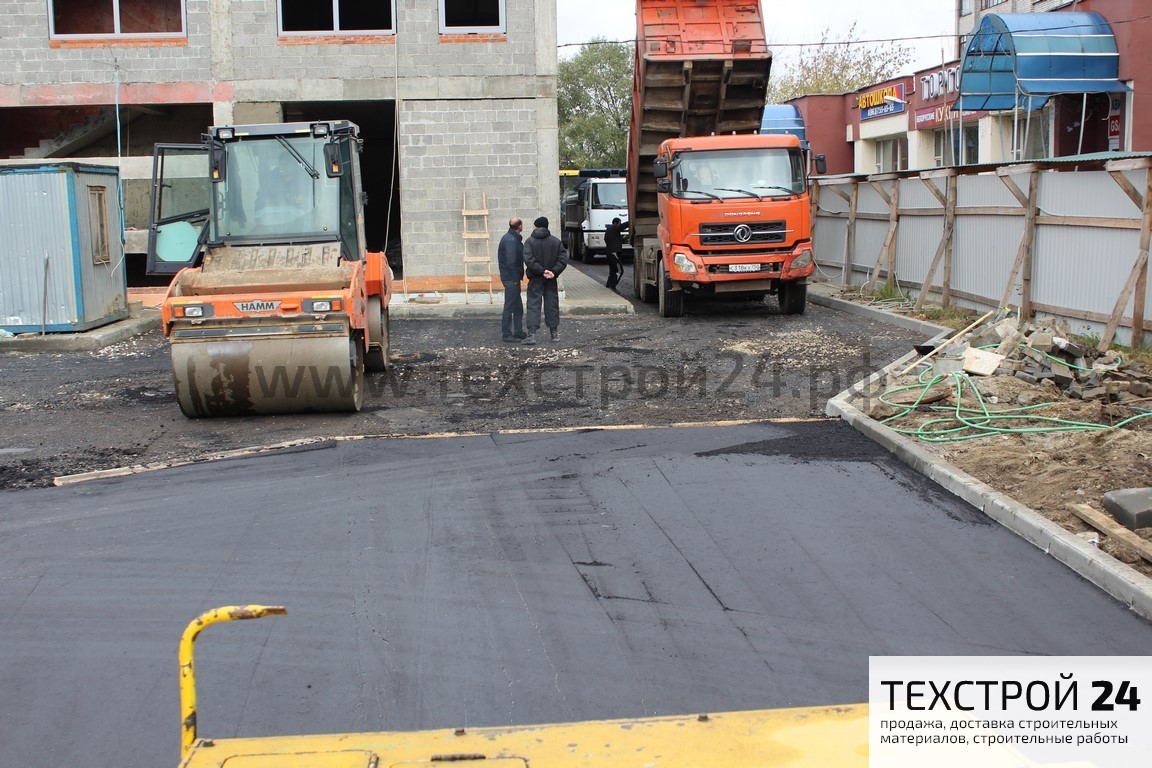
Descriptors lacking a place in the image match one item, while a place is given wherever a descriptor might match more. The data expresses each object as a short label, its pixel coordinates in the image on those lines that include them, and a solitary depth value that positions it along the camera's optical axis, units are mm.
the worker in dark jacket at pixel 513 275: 16062
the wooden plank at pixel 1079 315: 12922
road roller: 10508
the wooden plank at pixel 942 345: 11863
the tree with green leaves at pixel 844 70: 52969
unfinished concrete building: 20781
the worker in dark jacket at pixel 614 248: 24391
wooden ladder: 21094
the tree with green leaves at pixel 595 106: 60188
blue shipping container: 16484
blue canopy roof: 23047
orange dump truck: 18062
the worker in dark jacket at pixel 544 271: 16047
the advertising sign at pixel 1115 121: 24141
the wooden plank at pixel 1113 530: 6105
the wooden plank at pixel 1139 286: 12359
